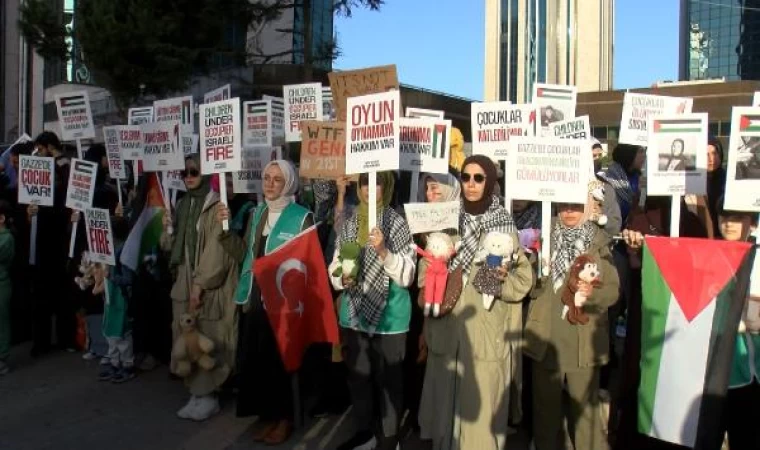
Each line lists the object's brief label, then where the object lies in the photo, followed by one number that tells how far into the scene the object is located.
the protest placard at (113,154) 8.54
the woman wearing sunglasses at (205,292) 5.91
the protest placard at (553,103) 7.89
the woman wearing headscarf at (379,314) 5.02
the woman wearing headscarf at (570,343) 4.65
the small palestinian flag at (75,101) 8.57
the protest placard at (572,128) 7.20
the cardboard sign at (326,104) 9.42
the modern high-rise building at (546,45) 67.94
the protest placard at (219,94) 8.33
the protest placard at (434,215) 4.80
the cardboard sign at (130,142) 7.95
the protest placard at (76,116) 8.56
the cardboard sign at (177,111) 7.88
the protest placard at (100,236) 6.99
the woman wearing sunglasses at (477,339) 4.55
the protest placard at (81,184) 7.38
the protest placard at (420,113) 7.98
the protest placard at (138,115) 9.91
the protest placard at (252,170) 7.09
